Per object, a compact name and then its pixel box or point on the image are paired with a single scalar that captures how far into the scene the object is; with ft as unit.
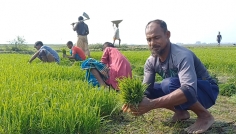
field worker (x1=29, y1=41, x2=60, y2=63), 23.09
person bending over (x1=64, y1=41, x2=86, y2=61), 24.47
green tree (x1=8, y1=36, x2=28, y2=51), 62.44
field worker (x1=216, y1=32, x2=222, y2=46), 83.64
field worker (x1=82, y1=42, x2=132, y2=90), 13.20
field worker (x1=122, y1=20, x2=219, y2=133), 7.44
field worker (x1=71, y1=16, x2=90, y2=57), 32.04
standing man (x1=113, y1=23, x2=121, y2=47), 53.11
